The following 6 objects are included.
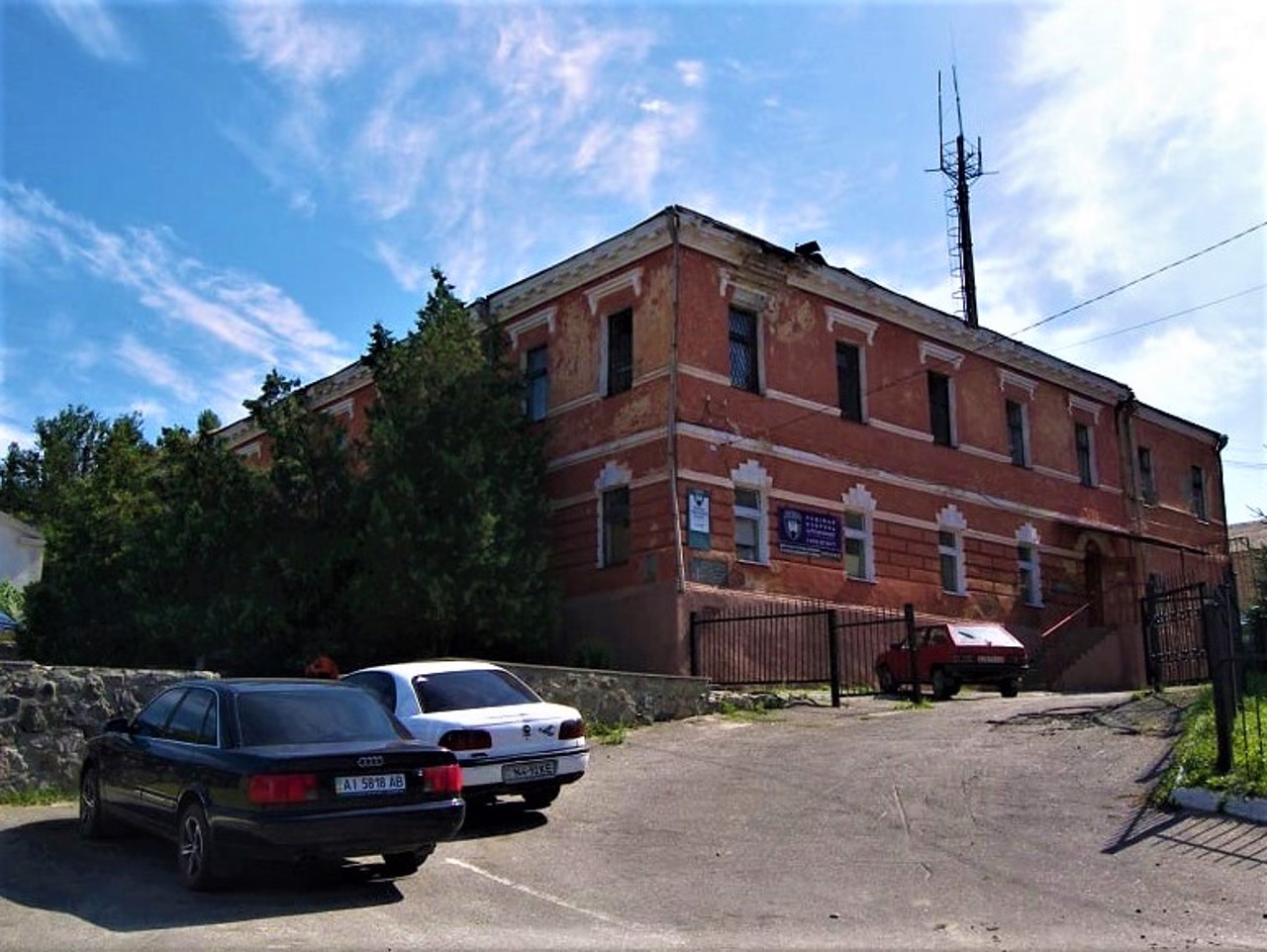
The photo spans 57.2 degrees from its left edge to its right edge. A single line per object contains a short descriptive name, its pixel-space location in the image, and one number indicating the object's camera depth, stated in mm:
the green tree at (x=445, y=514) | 19766
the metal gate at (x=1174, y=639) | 17938
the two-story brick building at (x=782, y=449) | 22953
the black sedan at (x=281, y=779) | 7840
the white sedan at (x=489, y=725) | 10844
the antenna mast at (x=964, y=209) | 43781
